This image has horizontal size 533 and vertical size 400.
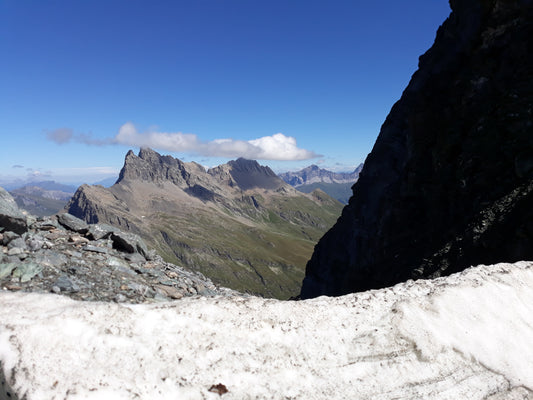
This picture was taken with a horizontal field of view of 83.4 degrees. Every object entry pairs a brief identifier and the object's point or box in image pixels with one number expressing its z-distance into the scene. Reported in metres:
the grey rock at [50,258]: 13.99
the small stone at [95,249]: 17.72
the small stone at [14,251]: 13.73
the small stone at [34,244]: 15.11
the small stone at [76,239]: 18.37
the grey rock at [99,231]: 20.34
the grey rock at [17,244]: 14.48
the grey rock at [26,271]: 11.99
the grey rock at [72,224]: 21.00
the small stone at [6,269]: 11.80
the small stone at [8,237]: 14.58
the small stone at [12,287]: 11.07
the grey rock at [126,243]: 20.22
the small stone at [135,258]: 19.25
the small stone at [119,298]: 12.99
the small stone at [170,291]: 15.85
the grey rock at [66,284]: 12.28
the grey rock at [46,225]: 19.31
